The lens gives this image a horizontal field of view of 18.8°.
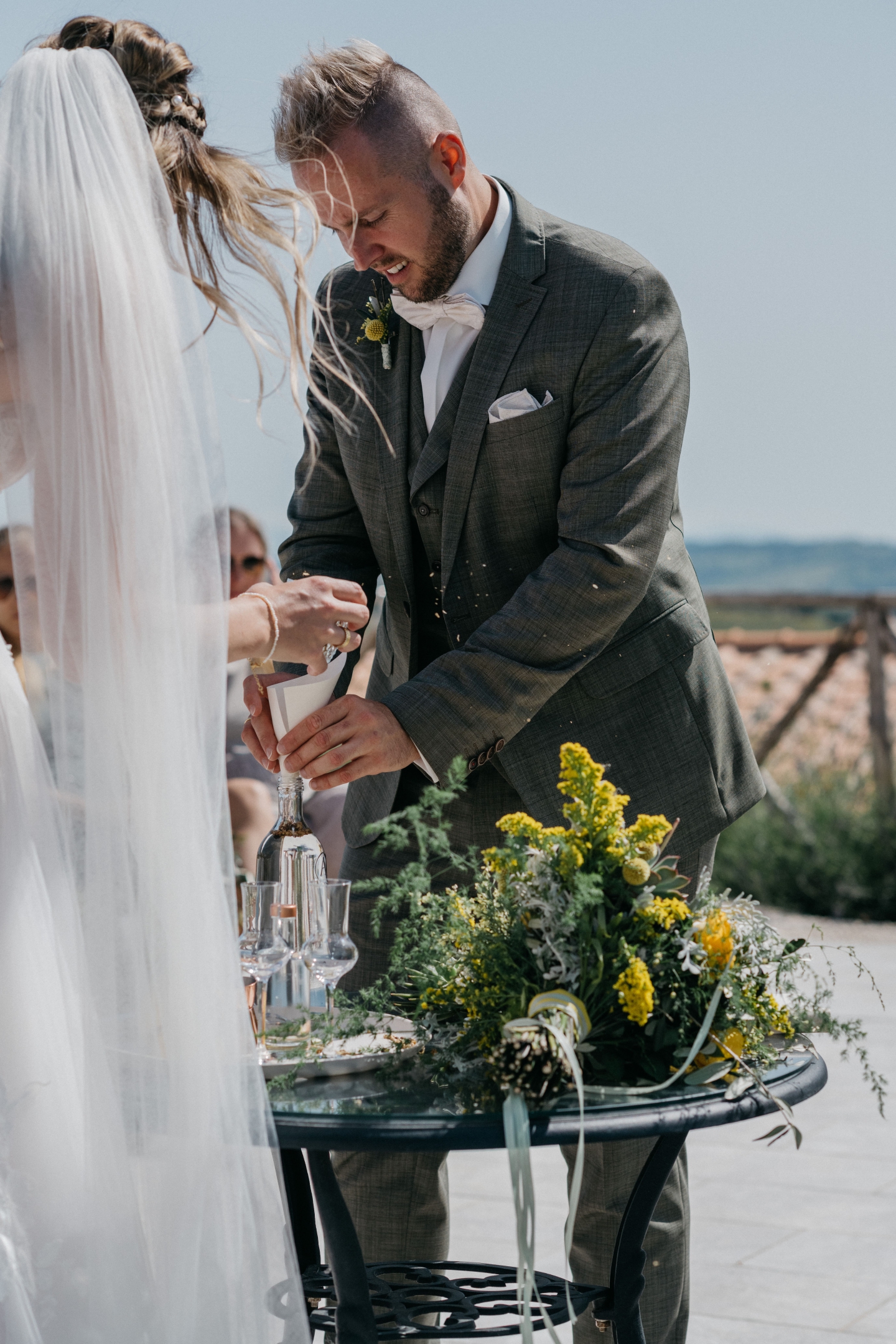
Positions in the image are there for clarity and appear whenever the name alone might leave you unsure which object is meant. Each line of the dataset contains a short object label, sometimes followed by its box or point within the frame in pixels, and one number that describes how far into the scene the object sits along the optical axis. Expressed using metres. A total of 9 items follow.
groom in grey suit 3.15
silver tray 2.76
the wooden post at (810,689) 9.31
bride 2.62
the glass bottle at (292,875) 2.87
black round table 2.63
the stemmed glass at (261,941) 2.83
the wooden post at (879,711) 8.80
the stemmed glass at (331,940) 2.85
